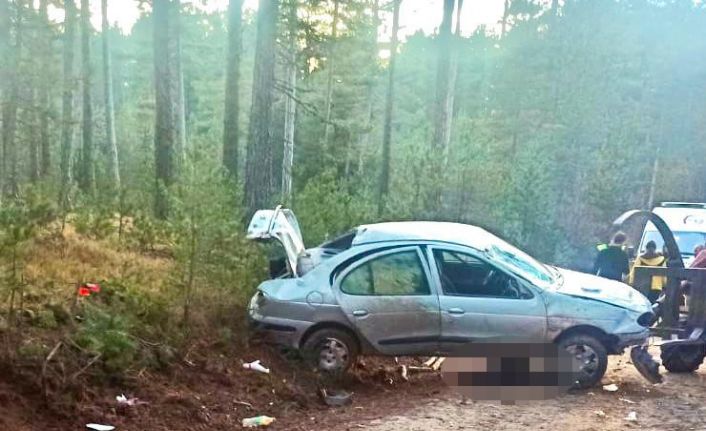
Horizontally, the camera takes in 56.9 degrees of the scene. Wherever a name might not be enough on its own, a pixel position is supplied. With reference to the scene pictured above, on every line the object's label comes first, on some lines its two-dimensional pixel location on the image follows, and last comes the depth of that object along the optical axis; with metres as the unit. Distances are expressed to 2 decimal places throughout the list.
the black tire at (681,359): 8.19
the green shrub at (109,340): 5.90
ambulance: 13.09
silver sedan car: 7.22
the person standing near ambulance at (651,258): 11.04
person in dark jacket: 11.29
